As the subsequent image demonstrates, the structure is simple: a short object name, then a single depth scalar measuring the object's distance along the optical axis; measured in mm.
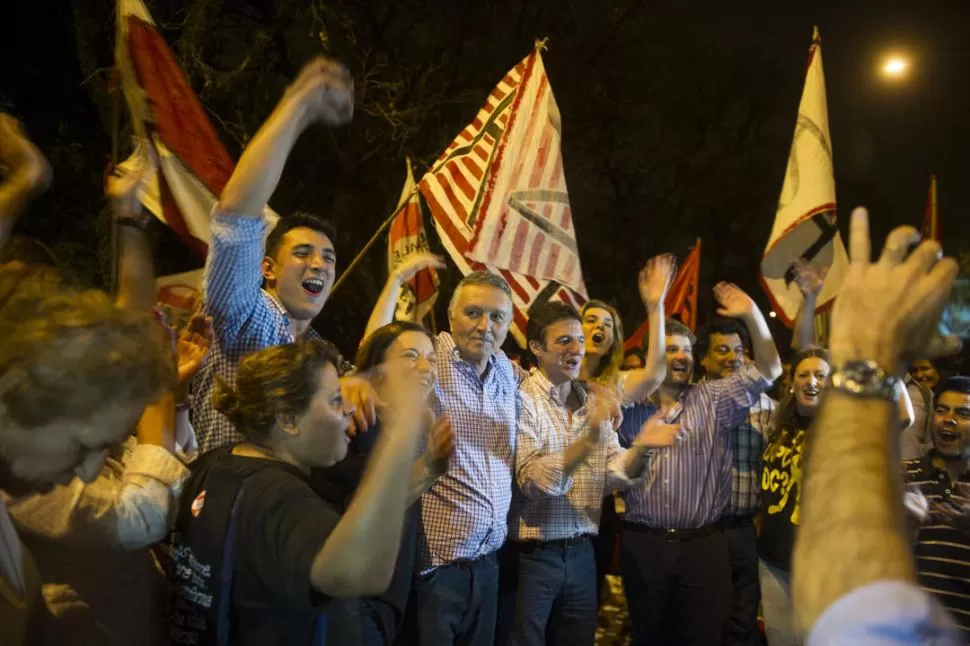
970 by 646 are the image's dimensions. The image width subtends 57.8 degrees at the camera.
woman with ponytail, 1907
